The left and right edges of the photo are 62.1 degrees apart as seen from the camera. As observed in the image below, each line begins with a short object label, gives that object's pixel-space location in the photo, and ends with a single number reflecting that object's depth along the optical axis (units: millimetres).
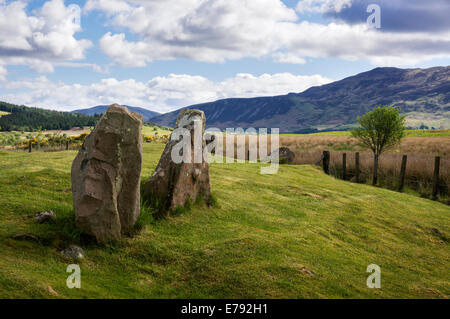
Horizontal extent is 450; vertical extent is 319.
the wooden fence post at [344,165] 31281
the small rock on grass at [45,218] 8312
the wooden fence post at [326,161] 30922
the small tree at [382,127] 31266
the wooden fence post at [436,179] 25188
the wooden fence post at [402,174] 27219
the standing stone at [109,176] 7855
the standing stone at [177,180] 9891
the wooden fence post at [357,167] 29978
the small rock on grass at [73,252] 7337
